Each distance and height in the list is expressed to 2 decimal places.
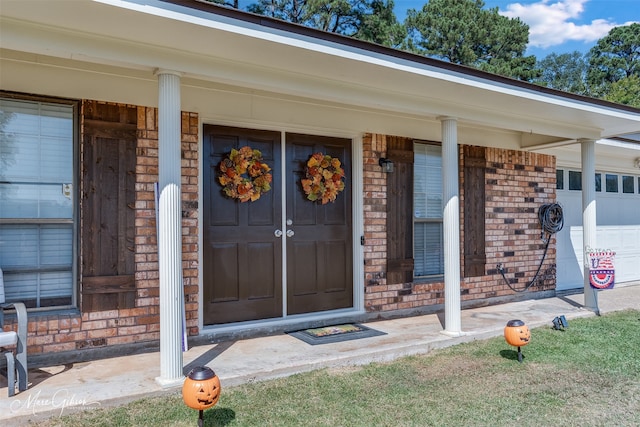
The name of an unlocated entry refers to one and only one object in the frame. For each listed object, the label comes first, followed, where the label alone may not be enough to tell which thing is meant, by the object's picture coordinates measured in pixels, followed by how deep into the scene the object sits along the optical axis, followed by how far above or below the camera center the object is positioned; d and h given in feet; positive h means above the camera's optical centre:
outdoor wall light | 17.51 +2.01
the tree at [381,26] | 56.75 +23.44
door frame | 14.26 -0.51
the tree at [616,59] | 93.30 +31.49
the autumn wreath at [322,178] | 16.21 +1.42
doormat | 14.38 -3.62
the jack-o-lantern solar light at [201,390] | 8.26 -2.97
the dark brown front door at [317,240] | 16.10 -0.72
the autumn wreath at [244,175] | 14.84 +1.44
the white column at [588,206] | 19.31 +0.42
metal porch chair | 9.84 -2.80
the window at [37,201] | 11.80 +0.55
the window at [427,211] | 18.75 +0.29
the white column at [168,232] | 10.64 -0.25
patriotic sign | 17.79 -2.02
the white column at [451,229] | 15.23 -0.36
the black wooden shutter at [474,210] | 19.77 +0.32
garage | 23.77 +0.46
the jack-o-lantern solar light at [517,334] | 12.57 -3.10
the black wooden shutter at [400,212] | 17.76 +0.24
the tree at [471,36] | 69.15 +26.95
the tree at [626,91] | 73.42 +20.02
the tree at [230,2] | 55.36 +25.66
